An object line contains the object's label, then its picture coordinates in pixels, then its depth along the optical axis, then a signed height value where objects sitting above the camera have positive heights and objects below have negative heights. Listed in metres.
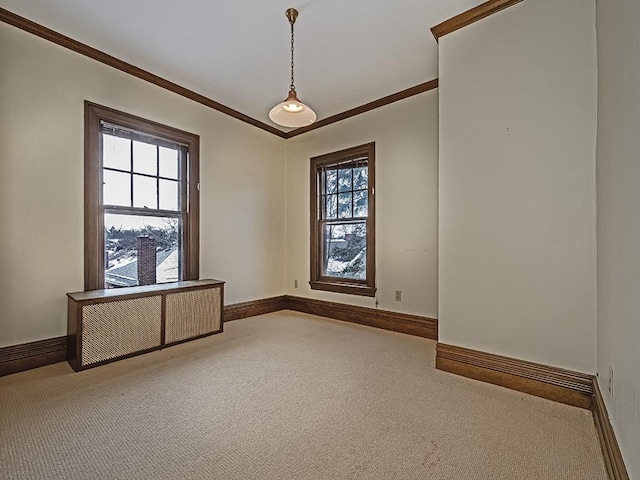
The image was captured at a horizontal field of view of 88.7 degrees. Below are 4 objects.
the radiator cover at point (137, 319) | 2.67 -0.74
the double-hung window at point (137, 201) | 3.10 +0.40
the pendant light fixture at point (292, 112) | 2.61 +1.07
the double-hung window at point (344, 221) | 4.18 +0.25
